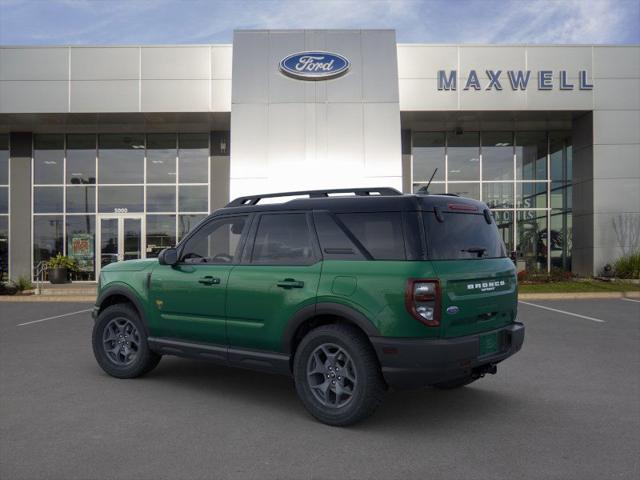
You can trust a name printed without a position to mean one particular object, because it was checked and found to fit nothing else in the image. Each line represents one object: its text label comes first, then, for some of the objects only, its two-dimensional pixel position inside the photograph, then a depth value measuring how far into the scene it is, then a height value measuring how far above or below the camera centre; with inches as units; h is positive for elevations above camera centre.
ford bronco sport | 161.8 -18.3
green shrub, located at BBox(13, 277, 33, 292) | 687.7 -56.7
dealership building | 639.1 +141.5
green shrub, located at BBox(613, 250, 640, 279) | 704.4 -35.6
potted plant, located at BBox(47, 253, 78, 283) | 755.4 -39.5
